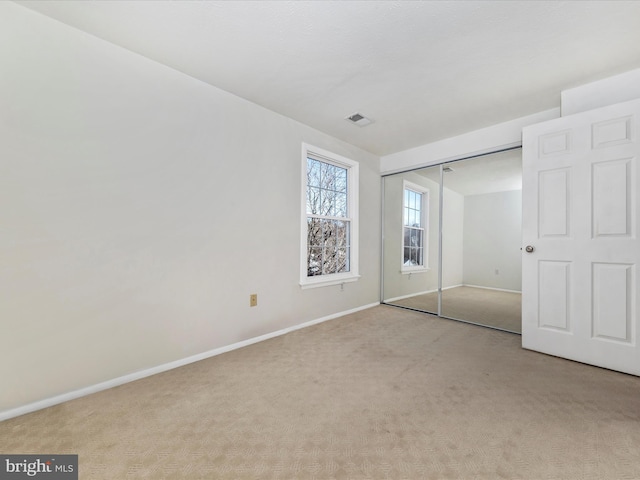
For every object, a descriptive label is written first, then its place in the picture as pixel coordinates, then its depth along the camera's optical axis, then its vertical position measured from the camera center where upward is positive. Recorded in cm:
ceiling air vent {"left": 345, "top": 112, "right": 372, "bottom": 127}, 292 +135
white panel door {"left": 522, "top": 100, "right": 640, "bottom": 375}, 208 +6
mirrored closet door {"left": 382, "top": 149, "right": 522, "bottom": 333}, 322 +4
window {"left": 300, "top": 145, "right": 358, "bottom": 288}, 322 +29
